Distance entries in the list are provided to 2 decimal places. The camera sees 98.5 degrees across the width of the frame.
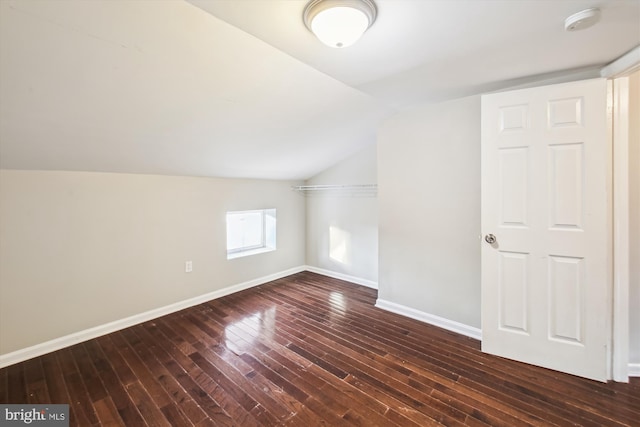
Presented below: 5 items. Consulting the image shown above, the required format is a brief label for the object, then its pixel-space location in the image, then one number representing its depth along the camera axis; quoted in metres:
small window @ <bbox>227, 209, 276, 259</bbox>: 3.83
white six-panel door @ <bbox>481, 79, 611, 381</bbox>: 1.85
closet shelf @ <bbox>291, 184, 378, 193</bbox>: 3.76
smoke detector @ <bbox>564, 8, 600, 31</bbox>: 1.30
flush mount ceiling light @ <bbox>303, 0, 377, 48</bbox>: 1.22
